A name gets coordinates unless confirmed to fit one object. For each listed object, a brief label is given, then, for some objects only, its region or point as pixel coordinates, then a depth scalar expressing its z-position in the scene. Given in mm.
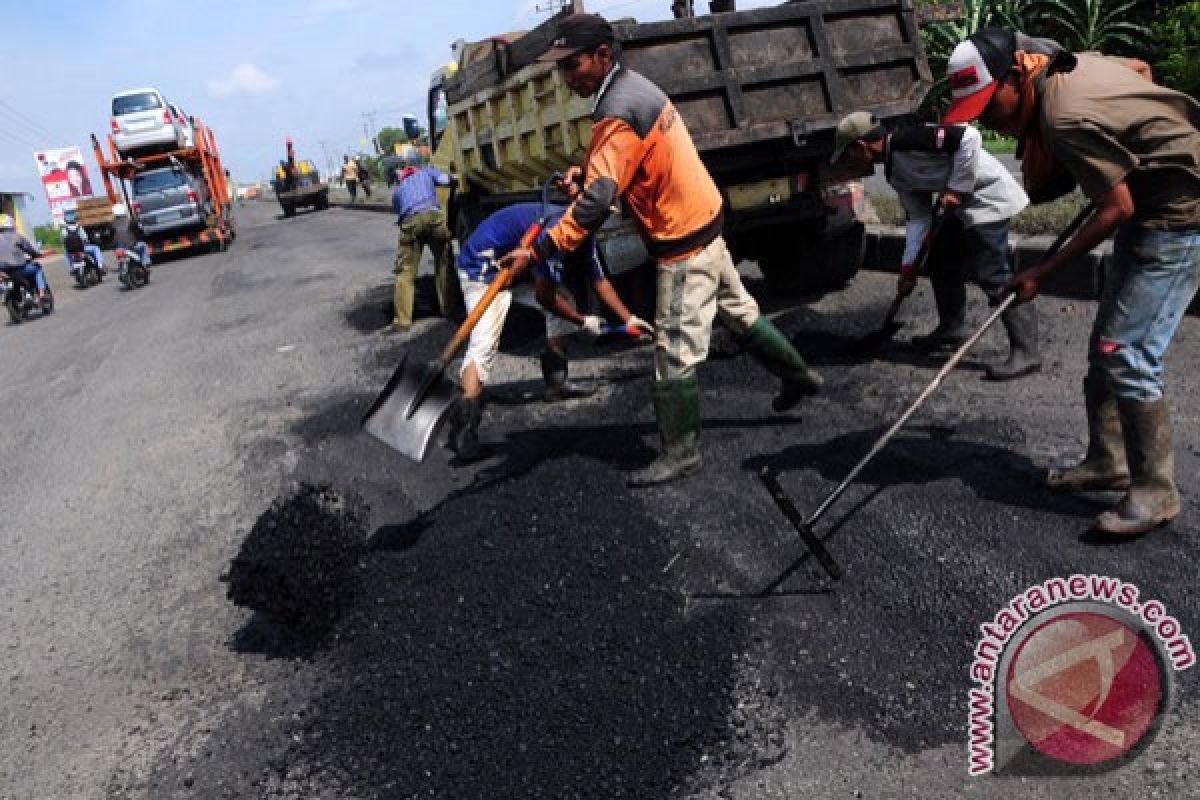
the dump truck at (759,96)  5414
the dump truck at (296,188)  31391
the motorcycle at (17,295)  12961
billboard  32969
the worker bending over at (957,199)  4641
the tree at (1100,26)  13195
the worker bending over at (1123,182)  2619
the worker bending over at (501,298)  4566
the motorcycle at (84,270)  16828
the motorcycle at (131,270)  15109
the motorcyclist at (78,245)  16828
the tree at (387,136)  101250
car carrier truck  19469
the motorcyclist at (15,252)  12797
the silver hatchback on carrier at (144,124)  20297
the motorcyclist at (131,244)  15398
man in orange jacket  3488
